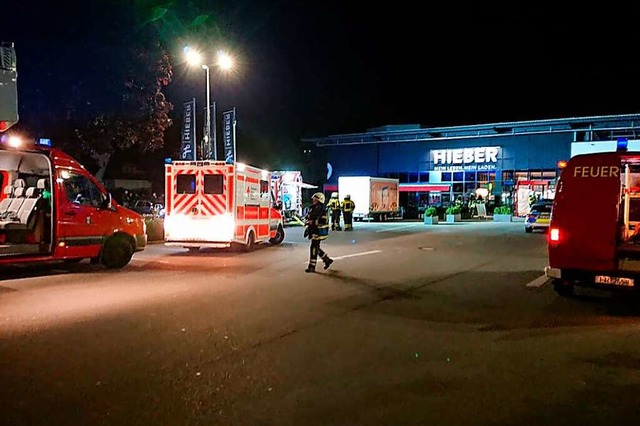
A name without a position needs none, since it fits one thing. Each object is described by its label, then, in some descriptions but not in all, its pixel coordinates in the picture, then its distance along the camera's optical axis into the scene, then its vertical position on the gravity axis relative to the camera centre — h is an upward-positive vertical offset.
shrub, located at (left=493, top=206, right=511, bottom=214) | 45.39 -0.30
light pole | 25.39 +3.34
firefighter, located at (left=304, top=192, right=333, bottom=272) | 12.88 -0.44
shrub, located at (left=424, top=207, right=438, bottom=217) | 37.32 -0.34
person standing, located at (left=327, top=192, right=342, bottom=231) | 28.91 -0.28
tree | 19.31 +3.63
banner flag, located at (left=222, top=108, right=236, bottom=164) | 28.81 +3.53
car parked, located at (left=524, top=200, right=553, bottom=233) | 27.88 -0.52
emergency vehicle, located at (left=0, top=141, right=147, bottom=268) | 11.63 -0.07
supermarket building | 48.34 +4.58
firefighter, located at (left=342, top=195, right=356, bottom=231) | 28.66 -0.23
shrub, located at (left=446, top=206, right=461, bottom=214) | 41.22 -0.25
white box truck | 38.91 +0.76
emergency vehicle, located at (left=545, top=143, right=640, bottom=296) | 8.93 -0.35
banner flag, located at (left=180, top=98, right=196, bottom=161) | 28.27 +3.53
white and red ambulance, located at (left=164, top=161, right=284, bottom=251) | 16.31 +0.11
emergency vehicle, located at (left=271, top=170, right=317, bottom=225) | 34.03 +0.80
